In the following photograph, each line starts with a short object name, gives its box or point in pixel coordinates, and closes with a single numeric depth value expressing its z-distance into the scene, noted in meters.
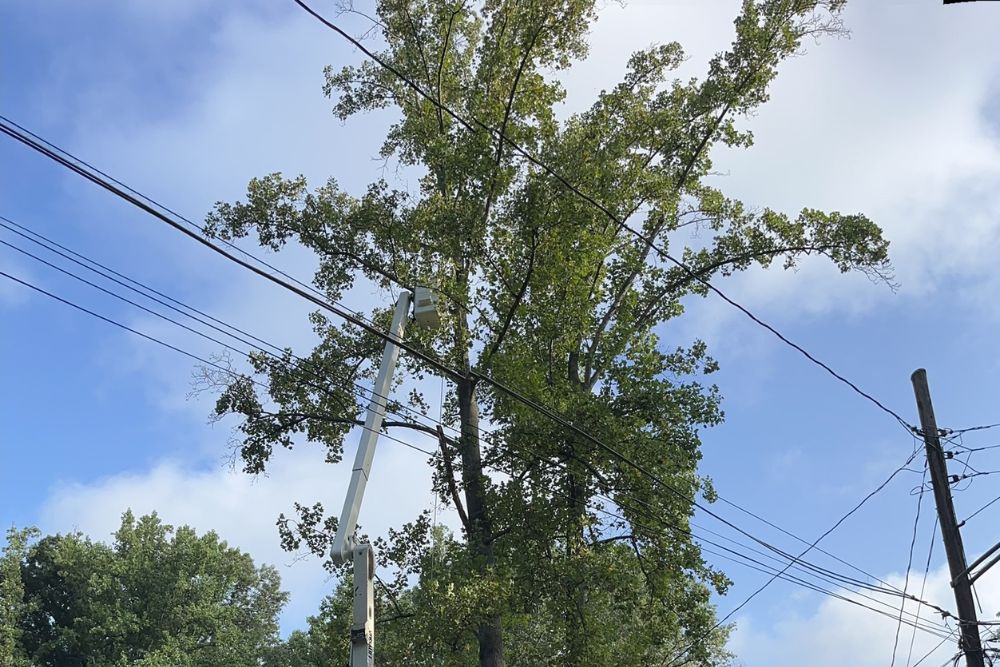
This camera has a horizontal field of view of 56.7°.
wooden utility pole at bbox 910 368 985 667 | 11.23
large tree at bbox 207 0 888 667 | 13.51
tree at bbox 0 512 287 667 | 32.25
